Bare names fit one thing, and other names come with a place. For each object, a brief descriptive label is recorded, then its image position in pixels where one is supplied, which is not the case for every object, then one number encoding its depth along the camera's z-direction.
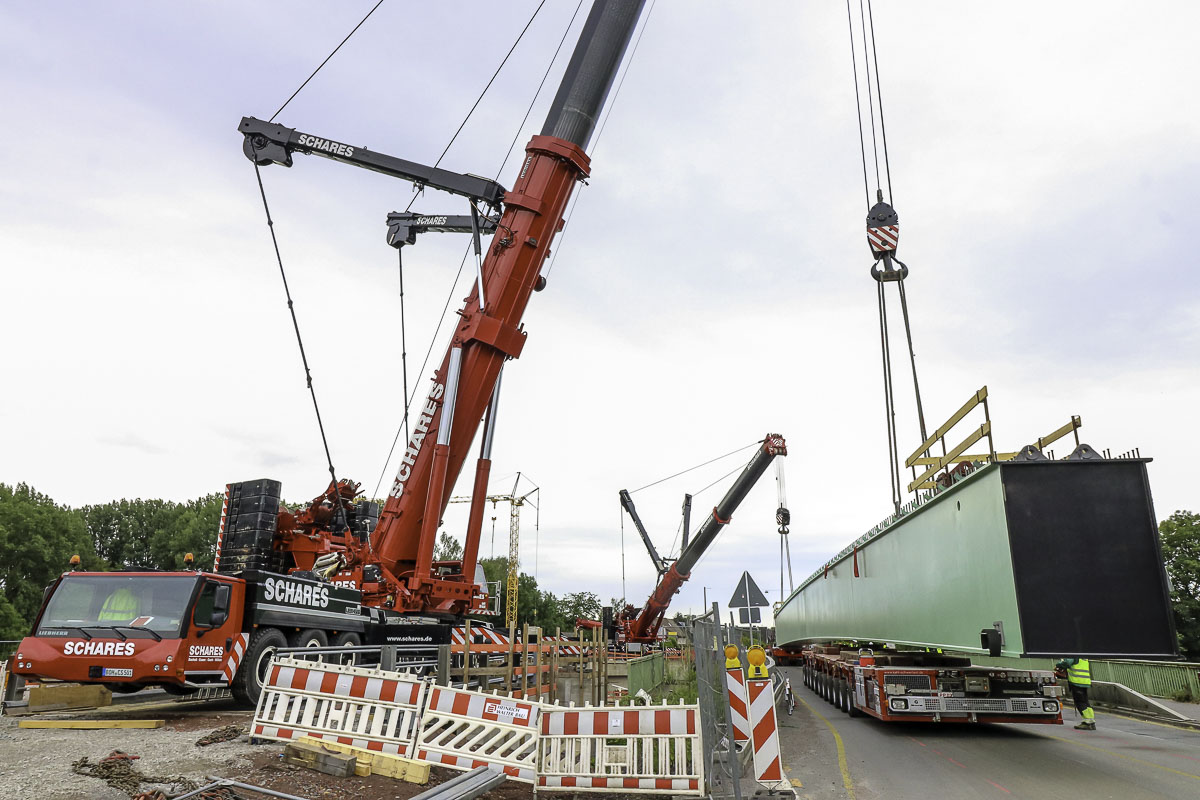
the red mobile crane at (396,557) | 9.52
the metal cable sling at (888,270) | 12.76
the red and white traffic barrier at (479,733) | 6.86
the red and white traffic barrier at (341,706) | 7.45
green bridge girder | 7.75
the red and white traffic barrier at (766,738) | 6.52
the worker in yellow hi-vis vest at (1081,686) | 12.32
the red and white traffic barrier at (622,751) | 6.48
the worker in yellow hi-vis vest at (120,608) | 9.77
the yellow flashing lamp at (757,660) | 7.43
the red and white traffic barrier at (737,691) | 6.77
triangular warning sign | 11.36
